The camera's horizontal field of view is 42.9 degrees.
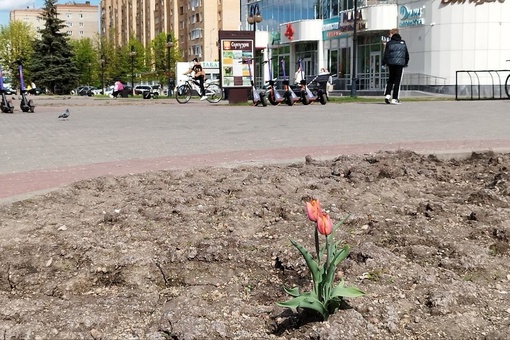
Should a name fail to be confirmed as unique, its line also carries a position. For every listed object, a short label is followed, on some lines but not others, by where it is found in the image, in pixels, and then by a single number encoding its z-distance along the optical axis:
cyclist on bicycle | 26.14
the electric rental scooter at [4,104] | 20.97
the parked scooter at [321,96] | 22.94
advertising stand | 24.84
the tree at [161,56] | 92.12
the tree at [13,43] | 100.00
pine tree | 80.75
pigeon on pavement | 16.69
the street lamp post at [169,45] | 54.36
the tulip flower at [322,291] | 2.39
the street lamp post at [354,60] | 36.62
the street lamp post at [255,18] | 36.22
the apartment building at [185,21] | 99.25
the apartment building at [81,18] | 182.32
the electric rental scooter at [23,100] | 21.14
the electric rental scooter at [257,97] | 22.14
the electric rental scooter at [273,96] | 22.75
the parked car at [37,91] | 72.62
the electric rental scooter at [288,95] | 22.41
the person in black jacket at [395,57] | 20.23
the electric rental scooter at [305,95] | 22.69
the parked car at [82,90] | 81.88
